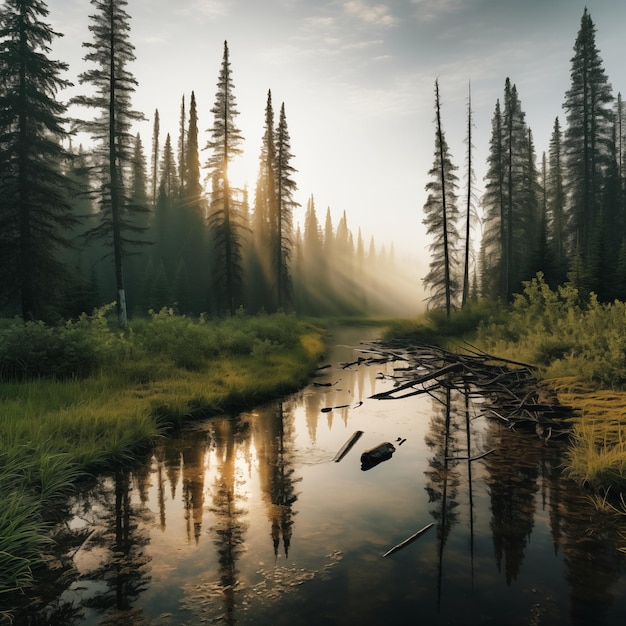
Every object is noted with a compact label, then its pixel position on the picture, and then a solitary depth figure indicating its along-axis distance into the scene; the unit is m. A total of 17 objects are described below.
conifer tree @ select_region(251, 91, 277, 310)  42.69
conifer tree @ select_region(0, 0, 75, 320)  18.94
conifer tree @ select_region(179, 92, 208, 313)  52.16
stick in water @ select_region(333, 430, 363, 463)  7.89
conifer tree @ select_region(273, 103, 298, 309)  37.41
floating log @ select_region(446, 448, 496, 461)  7.51
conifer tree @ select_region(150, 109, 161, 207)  70.31
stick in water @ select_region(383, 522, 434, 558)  4.73
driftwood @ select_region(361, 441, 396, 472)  7.50
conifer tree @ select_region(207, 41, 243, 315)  29.83
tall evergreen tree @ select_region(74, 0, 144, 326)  22.75
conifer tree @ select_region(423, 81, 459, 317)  30.06
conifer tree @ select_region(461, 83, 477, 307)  30.67
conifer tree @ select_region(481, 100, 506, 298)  36.44
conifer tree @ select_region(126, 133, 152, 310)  49.34
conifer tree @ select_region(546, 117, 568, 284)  40.22
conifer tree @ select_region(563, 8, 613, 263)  34.59
